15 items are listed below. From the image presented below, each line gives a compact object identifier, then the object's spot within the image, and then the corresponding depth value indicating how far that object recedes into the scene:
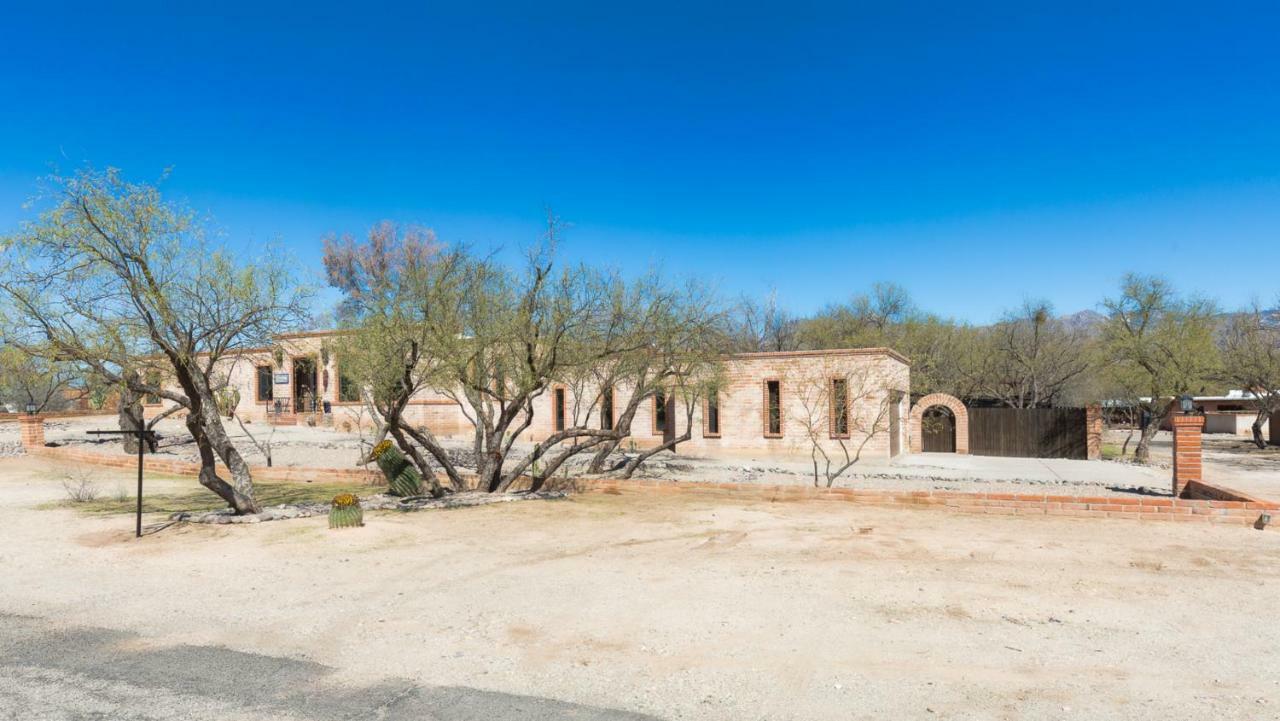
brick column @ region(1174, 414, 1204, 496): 14.08
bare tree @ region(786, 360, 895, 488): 22.73
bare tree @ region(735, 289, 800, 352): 40.97
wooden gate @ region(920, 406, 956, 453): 28.02
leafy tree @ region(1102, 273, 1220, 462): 25.41
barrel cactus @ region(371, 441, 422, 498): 13.50
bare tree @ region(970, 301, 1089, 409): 36.12
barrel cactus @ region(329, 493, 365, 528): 9.96
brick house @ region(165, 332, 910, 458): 23.72
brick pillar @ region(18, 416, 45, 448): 21.81
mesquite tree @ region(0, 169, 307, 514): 8.80
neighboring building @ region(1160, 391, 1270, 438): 45.22
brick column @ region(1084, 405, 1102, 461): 26.11
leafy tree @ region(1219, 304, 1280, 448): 26.31
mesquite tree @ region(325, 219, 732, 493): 11.81
